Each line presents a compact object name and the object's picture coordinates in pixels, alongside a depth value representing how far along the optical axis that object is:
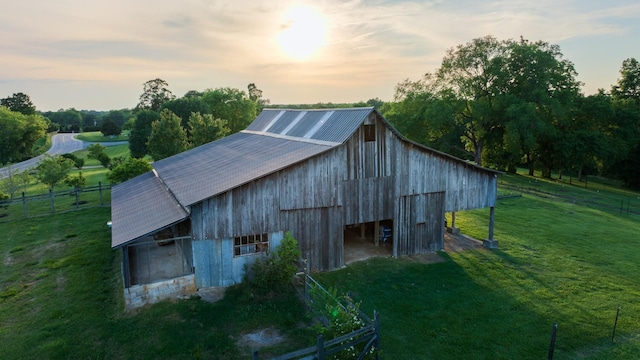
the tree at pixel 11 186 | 28.59
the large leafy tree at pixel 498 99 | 41.59
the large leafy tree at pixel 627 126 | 45.00
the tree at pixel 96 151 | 44.58
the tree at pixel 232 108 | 60.31
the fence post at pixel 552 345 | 10.40
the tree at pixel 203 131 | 41.12
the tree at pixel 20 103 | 83.12
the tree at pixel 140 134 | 54.94
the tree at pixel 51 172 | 29.14
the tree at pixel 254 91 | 108.18
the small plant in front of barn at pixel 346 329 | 9.41
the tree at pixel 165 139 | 38.41
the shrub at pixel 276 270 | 14.08
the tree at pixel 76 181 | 30.55
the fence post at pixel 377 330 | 9.84
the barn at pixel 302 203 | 14.75
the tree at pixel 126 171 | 29.30
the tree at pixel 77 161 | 43.22
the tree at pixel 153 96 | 90.12
